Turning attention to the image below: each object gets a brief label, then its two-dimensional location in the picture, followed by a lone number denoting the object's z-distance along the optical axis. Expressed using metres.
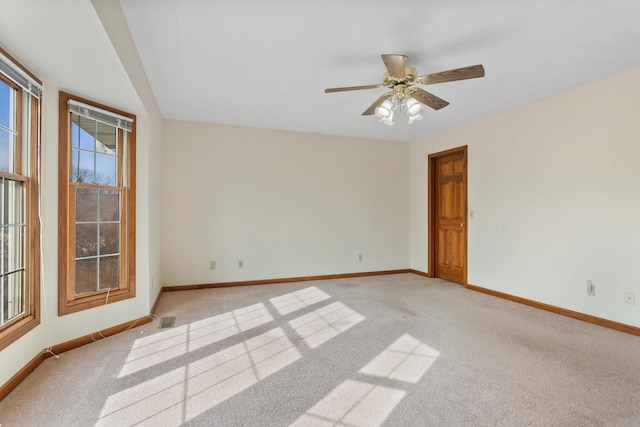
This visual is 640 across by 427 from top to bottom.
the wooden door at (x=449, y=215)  4.66
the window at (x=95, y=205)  2.40
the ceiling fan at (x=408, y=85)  2.19
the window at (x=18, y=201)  1.89
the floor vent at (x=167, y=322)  2.90
